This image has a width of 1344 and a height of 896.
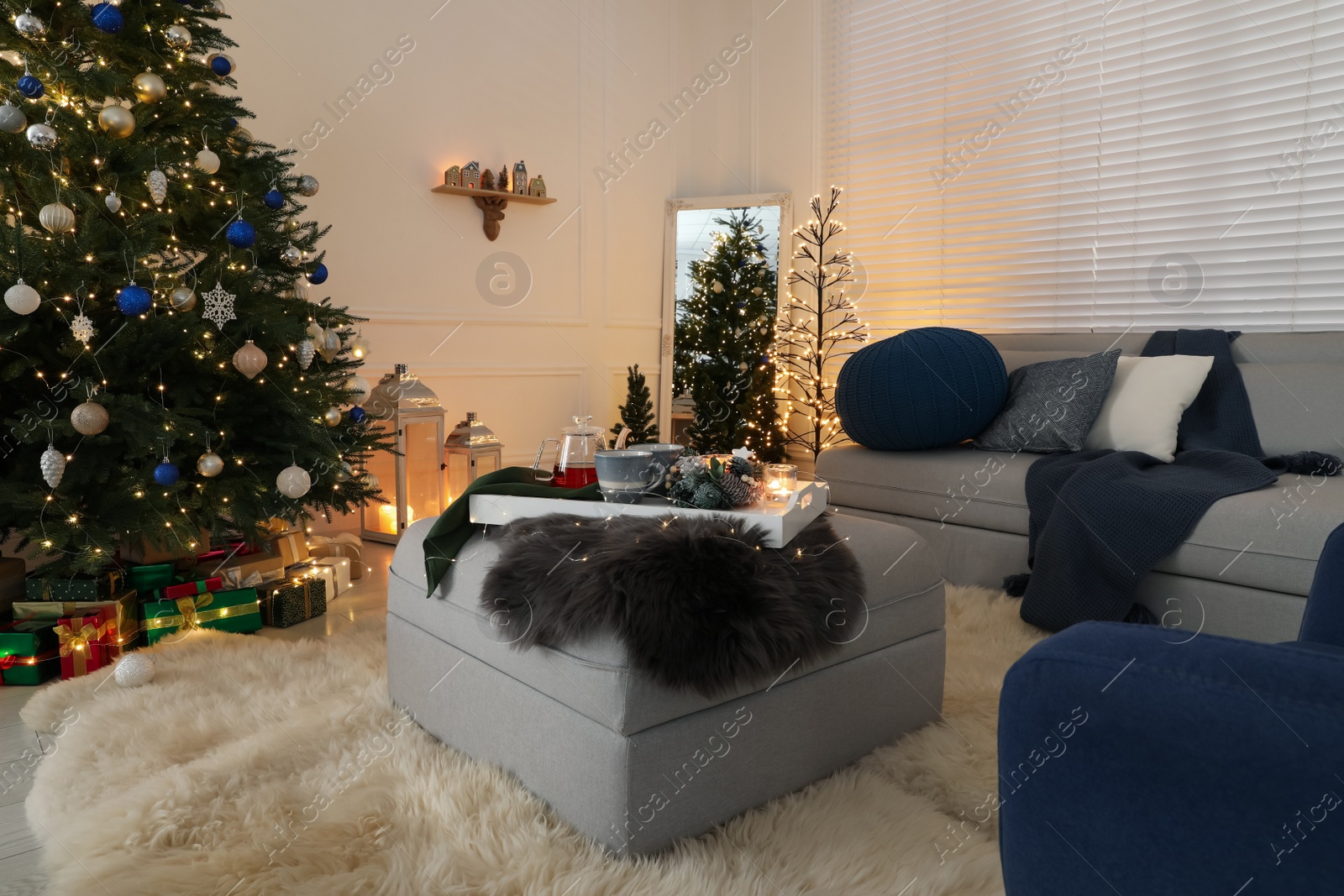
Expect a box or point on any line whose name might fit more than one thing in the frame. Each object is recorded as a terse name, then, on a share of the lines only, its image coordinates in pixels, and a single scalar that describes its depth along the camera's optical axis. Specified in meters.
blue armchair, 0.40
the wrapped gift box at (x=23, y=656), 1.98
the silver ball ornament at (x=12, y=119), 1.88
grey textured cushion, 2.70
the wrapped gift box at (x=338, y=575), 2.67
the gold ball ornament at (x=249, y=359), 2.15
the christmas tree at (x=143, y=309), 1.95
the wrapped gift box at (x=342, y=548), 2.84
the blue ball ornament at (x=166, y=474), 1.98
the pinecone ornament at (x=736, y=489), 1.46
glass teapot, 1.68
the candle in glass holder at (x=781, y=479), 1.59
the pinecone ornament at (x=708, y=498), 1.45
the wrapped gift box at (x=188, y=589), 2.22
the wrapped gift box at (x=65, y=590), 2.09
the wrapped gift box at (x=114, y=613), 2.07
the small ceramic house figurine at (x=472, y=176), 3.85
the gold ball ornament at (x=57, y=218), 1.91
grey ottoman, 1.16
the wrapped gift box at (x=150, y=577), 2.27
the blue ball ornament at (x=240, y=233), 2.20
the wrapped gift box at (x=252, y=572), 2.37
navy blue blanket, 2.08
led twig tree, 4.24
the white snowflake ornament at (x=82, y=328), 1.92
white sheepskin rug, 1.13
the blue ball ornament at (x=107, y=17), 2.00
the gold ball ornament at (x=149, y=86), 2.09
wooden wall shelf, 3.99
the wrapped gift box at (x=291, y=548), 2.57
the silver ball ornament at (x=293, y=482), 2.20
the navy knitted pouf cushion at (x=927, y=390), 2.88
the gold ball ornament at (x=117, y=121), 2.02
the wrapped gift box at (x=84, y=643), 2.00
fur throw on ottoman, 1.16
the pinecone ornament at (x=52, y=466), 1.89
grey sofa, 1.94
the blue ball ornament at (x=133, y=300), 1.93
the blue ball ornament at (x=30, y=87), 1.89
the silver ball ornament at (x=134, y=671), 1.80
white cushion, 2.54
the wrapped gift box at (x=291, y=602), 2.37
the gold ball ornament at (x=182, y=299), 2.07
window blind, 3.04
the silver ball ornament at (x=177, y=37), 2.17
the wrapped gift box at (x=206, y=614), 2.18
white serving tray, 1.38
